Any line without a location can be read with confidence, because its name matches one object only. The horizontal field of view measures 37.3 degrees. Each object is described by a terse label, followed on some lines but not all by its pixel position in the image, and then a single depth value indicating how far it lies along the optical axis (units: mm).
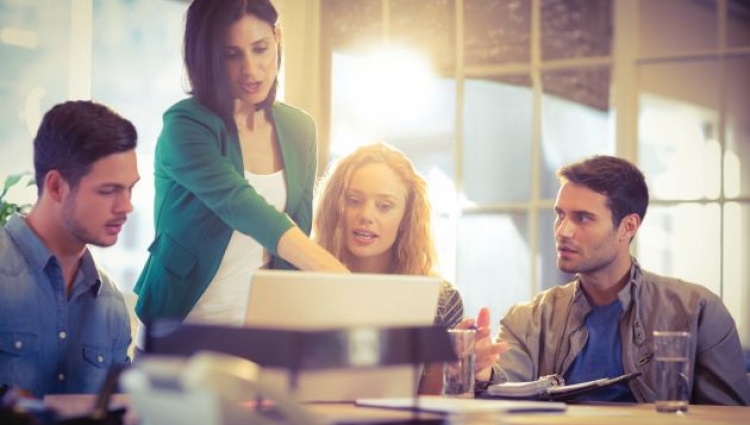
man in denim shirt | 2521
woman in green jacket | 3344
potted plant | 3226
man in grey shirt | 3115
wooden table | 1835
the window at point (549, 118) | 4152
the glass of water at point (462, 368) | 2316
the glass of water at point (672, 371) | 2189
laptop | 1920
